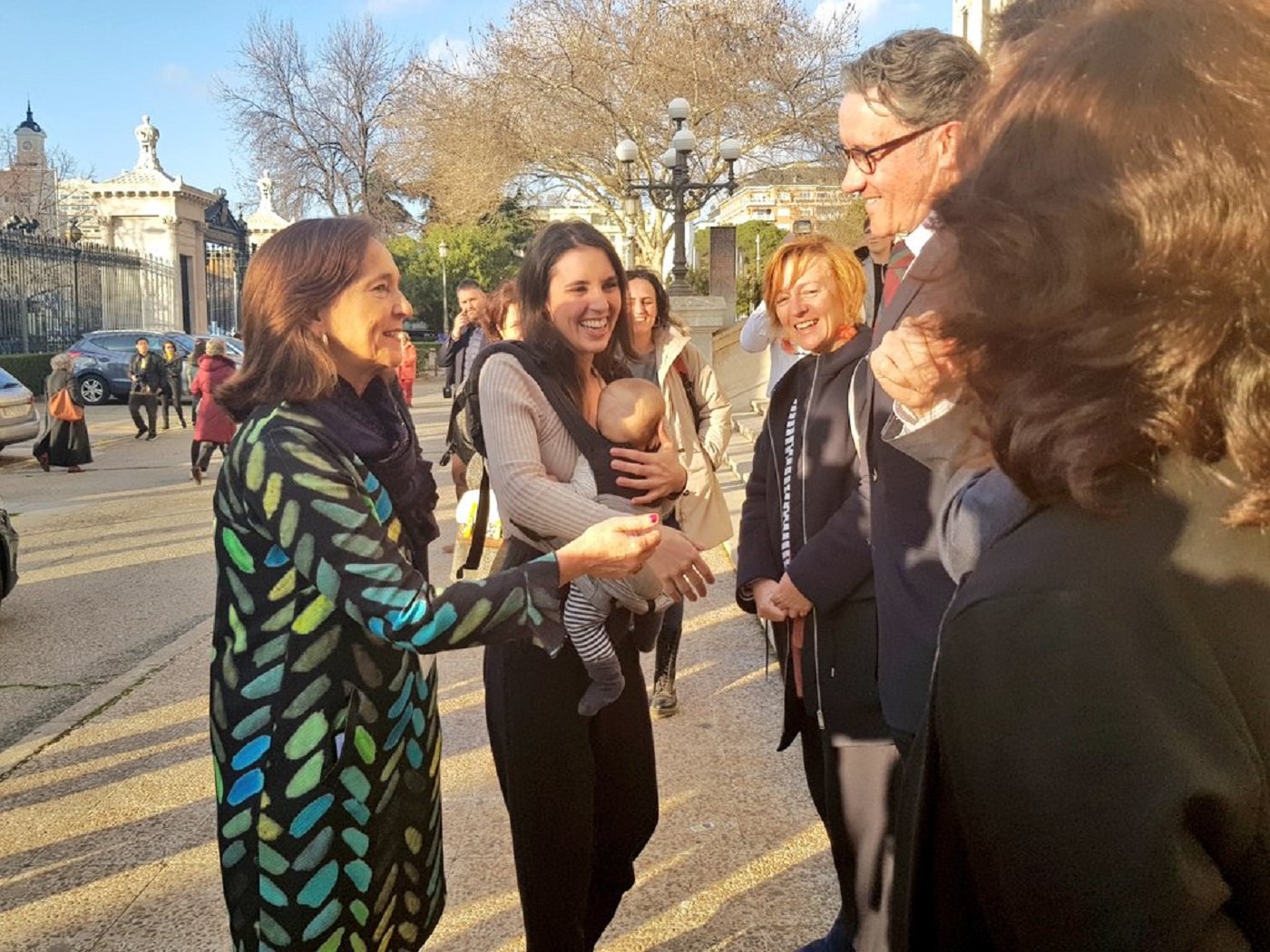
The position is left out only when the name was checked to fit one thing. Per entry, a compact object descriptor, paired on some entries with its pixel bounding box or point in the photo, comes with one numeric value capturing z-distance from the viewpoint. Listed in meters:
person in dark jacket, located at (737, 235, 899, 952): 2.62
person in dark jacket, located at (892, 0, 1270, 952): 0.85
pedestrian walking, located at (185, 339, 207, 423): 17.66
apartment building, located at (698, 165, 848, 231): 32.69
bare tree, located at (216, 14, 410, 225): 41.84
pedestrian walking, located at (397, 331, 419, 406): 12.51
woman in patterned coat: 1.94
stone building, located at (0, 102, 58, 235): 37.12
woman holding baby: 2.51
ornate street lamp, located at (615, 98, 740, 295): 20.30
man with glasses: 2.11
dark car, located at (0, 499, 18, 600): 6.95
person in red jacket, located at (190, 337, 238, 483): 12.48
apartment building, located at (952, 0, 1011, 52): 30.55
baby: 2.53
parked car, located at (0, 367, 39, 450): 15.00
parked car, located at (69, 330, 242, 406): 24.77
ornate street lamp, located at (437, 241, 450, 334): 42.22
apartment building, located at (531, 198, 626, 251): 39.26
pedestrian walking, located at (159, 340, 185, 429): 20.27
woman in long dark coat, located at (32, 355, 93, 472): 14.32
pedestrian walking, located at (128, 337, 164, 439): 18.47
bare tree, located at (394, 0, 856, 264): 29.61
